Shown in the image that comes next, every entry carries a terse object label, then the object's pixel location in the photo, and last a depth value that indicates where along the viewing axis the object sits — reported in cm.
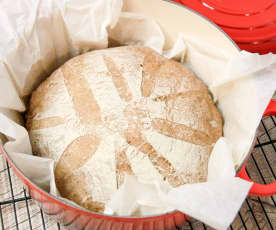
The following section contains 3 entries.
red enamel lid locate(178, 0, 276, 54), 89
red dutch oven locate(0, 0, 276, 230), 58
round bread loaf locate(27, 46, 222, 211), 71
